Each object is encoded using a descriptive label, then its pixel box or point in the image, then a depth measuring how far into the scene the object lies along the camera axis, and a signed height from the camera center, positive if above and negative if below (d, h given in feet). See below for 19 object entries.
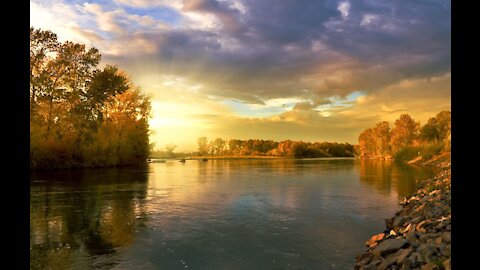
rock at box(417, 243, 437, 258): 35.04 -12.20
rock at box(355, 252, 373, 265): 41.81 -15.76
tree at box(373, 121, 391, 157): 547.90 +8.37
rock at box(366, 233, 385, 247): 50.61 -15.72
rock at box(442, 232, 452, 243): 36.91 -11.27
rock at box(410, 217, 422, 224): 55.85 -13.74
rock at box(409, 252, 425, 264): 34.31 -12.72
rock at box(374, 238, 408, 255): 41.42 -13.73
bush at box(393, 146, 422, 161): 386.93 -13.61
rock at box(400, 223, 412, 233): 51.80 -14.21
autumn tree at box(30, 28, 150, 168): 194.90 +25.05
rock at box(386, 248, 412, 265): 36.56 -13.57
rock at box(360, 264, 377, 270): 38.39 -15.19
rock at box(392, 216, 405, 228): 61.87 -15.61
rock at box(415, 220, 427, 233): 46.60 -12.90
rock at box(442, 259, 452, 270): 29.24 -11.48
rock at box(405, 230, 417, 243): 42.65 -12.91
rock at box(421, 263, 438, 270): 30.99 -12.35
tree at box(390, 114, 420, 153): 471.21 +15.86
